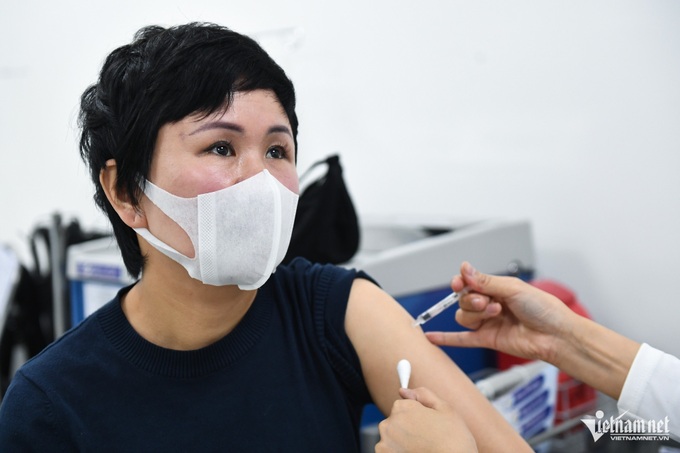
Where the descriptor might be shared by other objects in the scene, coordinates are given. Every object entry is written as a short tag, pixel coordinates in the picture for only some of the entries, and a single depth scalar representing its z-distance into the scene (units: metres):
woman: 1.00
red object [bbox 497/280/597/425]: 1.53
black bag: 1.48
